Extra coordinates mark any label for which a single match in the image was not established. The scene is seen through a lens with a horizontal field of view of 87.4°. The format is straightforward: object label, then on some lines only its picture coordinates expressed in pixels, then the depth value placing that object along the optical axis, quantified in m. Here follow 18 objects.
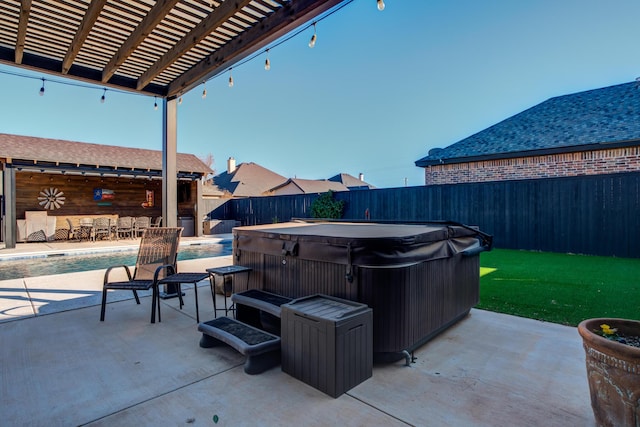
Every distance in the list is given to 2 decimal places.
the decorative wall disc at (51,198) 12.36
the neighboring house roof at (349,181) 31.48
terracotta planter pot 1.44
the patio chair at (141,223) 12.97
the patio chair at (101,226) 12.22
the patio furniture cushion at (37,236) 11.89
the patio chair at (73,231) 12.25
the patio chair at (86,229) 12.31
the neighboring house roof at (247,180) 23.47
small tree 11.80
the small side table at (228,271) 3.25
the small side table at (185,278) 3.48
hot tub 2.41
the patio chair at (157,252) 4.33
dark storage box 2.03
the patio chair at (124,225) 12.52
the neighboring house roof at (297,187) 24.98
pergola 3.14
